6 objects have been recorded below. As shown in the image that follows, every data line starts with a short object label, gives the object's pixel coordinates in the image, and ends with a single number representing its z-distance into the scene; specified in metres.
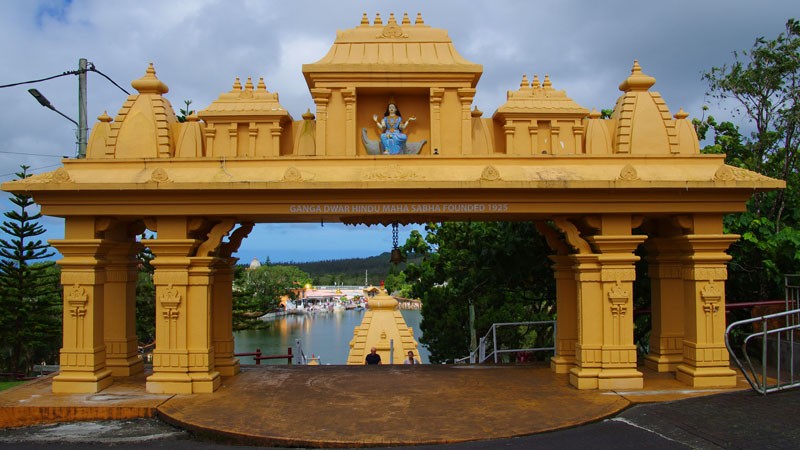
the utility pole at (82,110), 12.90
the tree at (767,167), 11.12
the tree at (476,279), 13.35
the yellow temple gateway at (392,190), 8.58
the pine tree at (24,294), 19.48
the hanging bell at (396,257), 10.11
